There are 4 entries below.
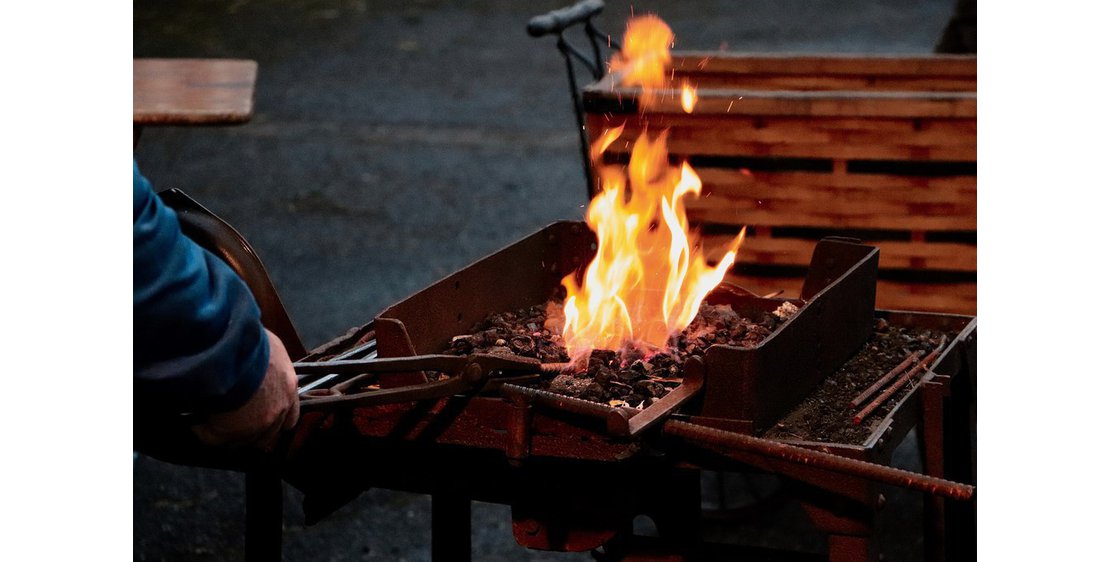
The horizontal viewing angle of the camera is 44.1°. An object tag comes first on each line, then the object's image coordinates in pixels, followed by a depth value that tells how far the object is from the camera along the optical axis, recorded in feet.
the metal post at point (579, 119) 12.87
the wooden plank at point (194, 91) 12.91
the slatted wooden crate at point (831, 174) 12.09
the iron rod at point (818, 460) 6.61
